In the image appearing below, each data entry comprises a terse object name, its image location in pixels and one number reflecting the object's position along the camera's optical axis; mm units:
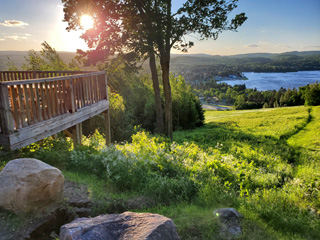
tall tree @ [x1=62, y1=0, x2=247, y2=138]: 13555
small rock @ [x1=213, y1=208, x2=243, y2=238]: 3674
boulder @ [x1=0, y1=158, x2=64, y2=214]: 4117
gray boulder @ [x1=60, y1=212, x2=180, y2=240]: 2510
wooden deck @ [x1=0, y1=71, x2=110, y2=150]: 4949
